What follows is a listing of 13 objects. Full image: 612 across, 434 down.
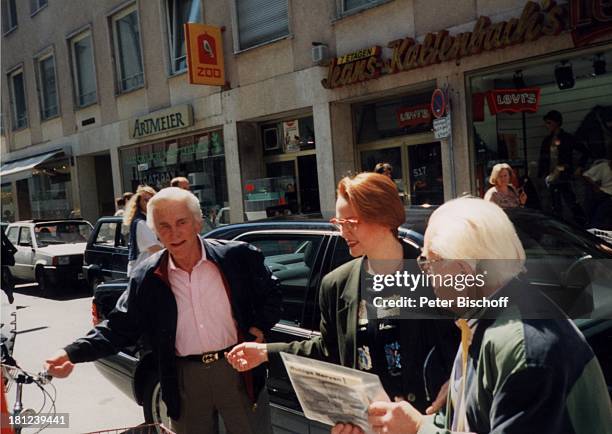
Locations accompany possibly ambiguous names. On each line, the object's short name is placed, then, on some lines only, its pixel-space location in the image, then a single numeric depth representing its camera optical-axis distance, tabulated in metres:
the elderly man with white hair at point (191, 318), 2.57
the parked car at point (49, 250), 10.70
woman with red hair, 1.95
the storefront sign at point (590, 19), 6.79
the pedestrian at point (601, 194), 7.78
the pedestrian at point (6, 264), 8.94
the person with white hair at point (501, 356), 1.16
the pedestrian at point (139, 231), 5.33
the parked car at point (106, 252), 8.61
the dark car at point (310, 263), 2.85
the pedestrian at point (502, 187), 6.39
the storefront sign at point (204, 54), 11.98
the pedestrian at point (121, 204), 9.55
